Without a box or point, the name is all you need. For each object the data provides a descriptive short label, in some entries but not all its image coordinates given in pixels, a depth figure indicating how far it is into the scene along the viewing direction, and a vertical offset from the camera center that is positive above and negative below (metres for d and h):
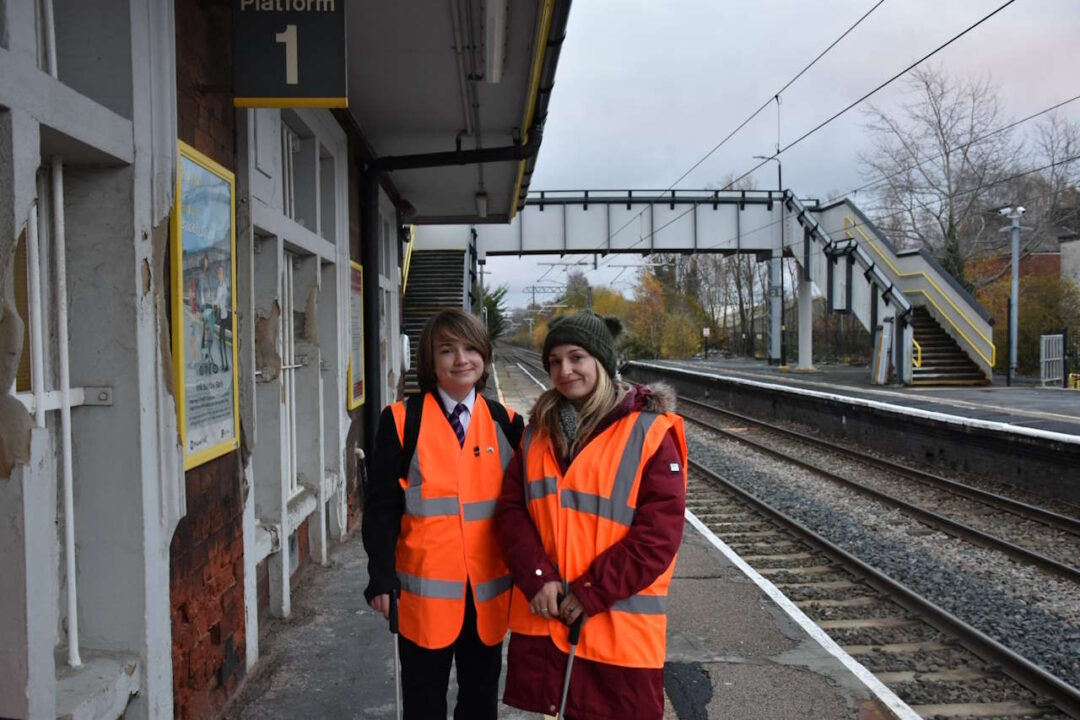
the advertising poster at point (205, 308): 3.24 +0.14
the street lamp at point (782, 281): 29.44 +2.01
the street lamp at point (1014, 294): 22.97 +0.97
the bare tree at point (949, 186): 34.84 +6.18
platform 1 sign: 3.74 +1.26
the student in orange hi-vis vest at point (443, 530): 2.83 -0.66
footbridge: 23.50 +2.90
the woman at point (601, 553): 2.57 -0.68
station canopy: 4.78 +1.85
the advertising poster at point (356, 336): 7.23 +0.02
